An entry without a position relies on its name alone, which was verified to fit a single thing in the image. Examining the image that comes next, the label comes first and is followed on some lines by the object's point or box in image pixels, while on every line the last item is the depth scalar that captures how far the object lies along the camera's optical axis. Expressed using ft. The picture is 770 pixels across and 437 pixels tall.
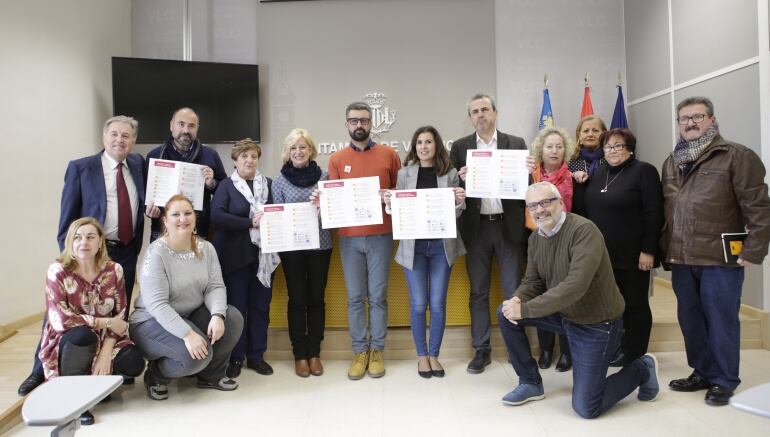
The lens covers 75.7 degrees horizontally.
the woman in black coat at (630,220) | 9.89
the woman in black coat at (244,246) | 10.70
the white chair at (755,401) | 4.32
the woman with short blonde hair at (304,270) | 10.87
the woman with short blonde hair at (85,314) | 8.86
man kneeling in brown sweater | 8.30
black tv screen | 18.81
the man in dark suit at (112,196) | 10.00
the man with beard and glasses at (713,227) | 8.78
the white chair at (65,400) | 4.66
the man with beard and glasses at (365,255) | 10.67
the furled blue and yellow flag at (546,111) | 19.58
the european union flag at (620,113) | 19.38
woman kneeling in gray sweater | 9.38
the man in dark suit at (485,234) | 10.66
